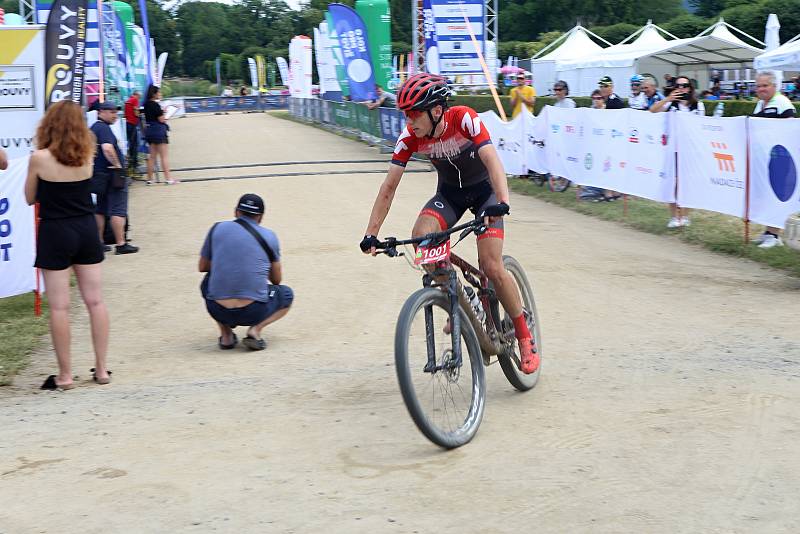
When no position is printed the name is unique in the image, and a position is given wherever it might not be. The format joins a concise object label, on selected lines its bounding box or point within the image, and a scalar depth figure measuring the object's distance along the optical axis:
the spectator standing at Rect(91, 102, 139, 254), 11.42
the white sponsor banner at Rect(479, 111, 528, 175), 18.58
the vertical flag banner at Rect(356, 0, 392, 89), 29.67
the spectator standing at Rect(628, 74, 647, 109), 16.83
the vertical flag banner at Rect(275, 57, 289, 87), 64.44
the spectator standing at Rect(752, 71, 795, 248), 11.16
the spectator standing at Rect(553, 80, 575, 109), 17.83
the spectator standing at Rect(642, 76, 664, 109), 14.99
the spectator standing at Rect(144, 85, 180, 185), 18.94
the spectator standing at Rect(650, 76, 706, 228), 13.31
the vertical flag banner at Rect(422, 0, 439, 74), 28.75
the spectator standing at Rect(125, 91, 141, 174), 21.31
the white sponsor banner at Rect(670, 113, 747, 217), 11.24
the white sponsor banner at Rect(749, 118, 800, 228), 10.24
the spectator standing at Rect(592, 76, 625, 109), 15.87
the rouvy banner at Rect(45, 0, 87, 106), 11.08
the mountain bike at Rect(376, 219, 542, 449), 4.85
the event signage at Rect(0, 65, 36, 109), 10.77
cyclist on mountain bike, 5.21
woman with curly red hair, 6.39
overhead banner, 28.55
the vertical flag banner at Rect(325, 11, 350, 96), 31.35
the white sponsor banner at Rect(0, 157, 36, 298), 8.70
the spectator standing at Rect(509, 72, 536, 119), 18.72
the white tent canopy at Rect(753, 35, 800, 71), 25.42
